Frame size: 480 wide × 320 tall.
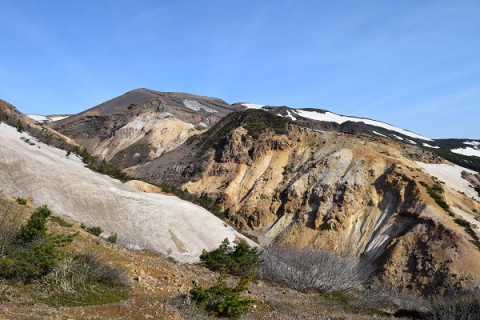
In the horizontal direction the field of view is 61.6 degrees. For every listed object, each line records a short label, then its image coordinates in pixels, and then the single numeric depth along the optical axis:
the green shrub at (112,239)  17.62
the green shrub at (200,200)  36.12
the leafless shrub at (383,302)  17.03
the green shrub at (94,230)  17.70
